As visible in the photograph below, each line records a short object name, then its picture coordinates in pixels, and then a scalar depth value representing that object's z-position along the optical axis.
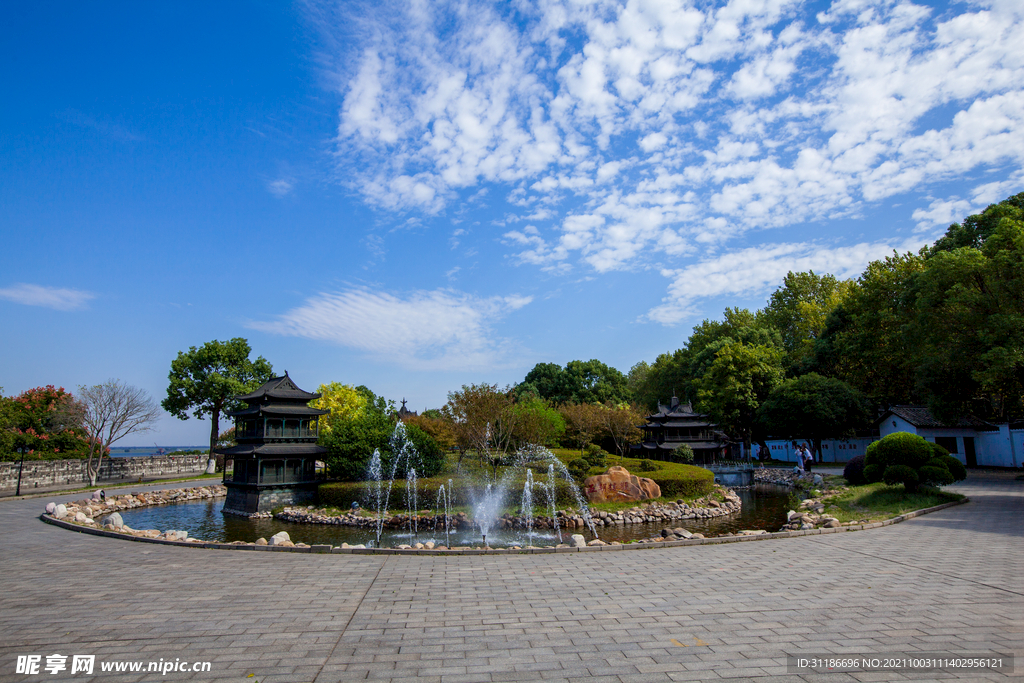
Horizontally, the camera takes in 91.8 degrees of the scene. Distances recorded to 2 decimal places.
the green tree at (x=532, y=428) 25.72
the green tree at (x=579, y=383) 55.47
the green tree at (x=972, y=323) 21.23
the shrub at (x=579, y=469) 22.99
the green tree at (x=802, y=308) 50.31
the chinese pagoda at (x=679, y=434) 39.25
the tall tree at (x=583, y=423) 33.56
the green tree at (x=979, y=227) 29.17
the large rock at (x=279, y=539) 11.62
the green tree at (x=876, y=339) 35.41
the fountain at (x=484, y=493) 18.81
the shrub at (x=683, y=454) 35.69
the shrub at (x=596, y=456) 26.25
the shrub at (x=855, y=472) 21.86
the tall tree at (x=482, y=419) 24.64
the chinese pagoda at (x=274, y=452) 22.17
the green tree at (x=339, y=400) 39.69
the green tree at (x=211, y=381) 42.00
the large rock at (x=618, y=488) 21.12
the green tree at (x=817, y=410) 37.19
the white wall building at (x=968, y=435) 27.95
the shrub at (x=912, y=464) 16.08
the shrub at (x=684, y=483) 22.22
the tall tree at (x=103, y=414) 32.59
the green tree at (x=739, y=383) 43.25
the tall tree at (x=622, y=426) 35.03
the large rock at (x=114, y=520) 15.80
